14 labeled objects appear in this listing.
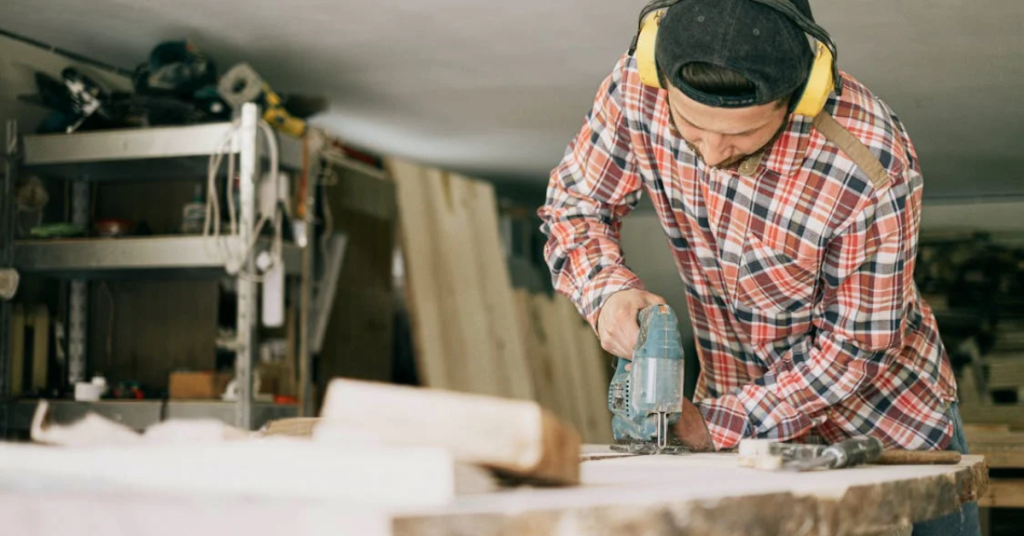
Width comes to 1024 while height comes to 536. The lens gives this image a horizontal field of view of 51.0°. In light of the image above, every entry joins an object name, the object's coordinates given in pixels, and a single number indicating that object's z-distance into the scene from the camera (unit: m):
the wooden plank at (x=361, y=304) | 5.37
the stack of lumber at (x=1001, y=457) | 4.88
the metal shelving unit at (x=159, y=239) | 3.68
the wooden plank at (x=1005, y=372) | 7.33
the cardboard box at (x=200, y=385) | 3.92
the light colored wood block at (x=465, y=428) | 0.91
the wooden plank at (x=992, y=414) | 6.91
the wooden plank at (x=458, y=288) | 6.12
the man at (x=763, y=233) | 1.54
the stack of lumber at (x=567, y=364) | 7.50
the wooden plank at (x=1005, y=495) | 4.85
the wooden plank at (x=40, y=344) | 4.14
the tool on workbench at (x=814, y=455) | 1.35
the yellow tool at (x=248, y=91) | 4.14
